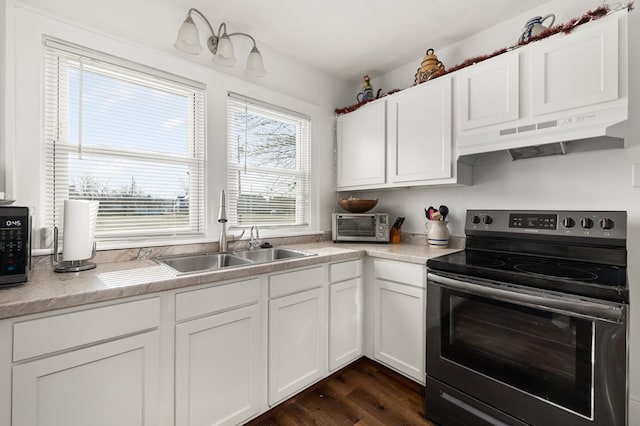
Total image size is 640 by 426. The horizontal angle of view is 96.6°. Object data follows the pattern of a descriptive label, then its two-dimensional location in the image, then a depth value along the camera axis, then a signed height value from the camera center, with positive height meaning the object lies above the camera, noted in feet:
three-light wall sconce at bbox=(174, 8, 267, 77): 5.38 +3.37
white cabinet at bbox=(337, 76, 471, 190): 6.81 +1.90
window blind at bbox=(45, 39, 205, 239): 4.99 +1.35
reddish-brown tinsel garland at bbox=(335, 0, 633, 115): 4.85 +3.36
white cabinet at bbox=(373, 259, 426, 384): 6.14 -2.40
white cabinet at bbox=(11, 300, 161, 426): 3.23 -2.07
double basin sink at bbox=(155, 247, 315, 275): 5.84 -1.05
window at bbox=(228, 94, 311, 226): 7.32 +1.34
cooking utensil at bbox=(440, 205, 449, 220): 7.59 +0.03
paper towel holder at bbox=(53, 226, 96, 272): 4.51 -0.89
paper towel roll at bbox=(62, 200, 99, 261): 4.44 -0.30
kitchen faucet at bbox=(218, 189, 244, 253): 6.54 -0.22
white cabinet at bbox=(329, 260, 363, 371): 6.58 -2.44
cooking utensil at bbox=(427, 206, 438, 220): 7.84 +0.01
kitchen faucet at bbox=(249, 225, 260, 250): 7.13 -0.72
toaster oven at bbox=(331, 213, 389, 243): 8.27 -0.45
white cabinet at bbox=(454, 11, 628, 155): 4.66 +2.29
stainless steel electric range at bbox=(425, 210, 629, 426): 3.75 -1.71
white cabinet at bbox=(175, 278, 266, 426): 4.36 -2.39
